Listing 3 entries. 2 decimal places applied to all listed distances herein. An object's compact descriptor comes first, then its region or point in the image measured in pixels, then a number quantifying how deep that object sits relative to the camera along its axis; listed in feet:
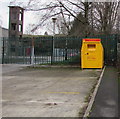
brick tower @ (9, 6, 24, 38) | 197.26
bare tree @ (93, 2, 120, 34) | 61.11
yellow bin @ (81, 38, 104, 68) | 41.52
